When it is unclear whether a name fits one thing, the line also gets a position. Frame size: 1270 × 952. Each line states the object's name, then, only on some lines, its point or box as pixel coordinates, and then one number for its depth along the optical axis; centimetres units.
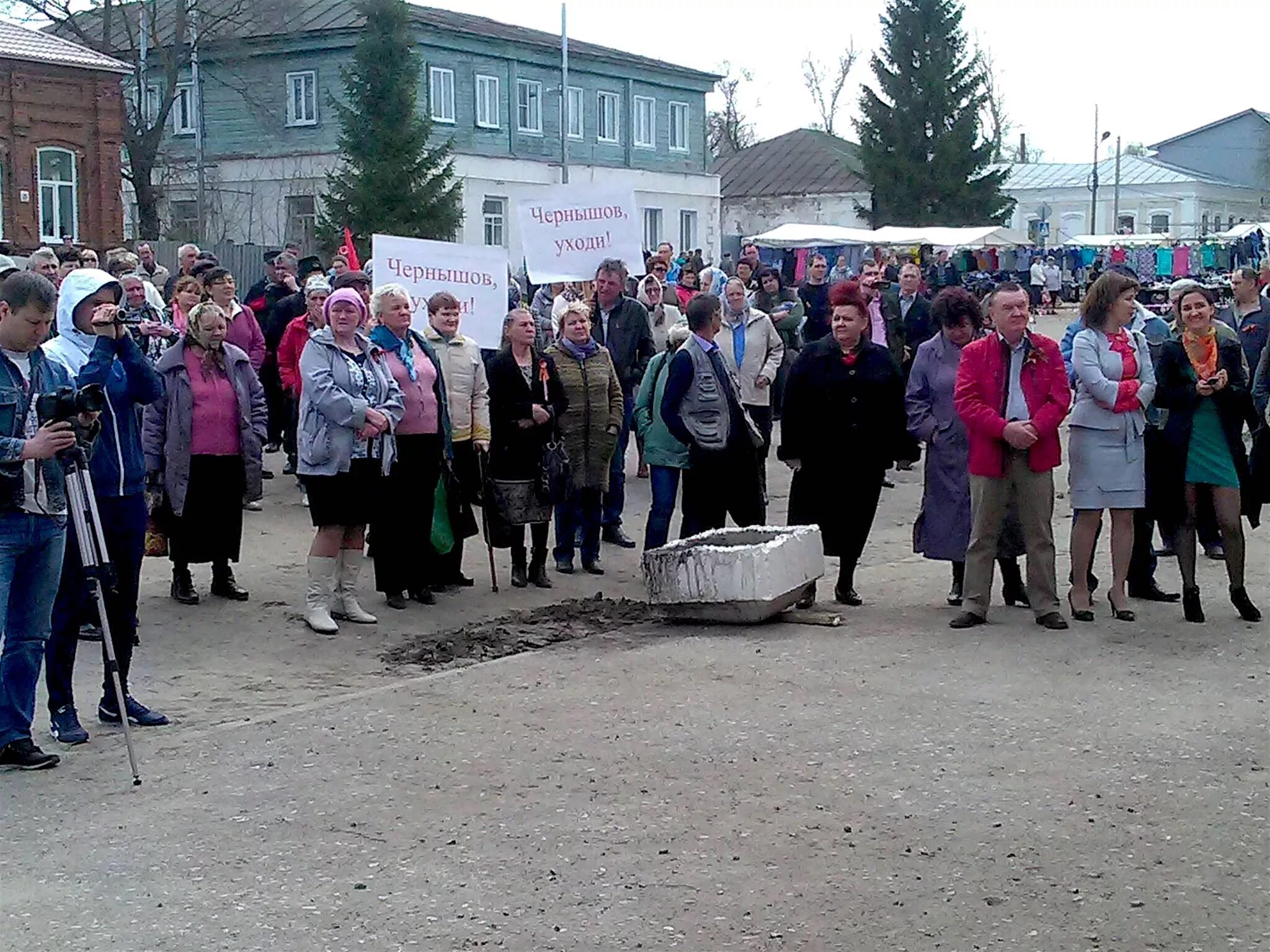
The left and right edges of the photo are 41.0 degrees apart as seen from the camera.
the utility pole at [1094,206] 8281
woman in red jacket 1420
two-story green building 4984
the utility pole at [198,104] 4906
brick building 3894
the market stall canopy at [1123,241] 5600
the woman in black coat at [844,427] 1055
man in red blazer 979
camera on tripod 691
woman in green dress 1006
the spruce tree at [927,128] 6488
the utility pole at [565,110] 5159
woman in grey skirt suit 991
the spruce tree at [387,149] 4006
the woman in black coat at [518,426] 1123
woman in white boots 966
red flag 1470
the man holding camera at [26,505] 693
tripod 715
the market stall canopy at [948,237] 4391
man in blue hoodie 764
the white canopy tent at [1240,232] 5250
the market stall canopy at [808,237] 4250
